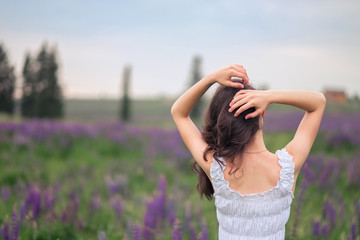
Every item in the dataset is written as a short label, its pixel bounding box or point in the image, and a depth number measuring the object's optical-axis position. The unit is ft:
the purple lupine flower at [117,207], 12.58
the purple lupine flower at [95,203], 13.79
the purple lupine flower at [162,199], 11.52
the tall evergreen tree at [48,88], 81.82
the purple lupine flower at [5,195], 14.52
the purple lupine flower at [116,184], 17.28
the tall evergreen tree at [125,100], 109.09
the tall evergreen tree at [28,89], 64.32
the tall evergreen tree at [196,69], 135.03
